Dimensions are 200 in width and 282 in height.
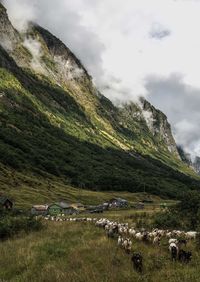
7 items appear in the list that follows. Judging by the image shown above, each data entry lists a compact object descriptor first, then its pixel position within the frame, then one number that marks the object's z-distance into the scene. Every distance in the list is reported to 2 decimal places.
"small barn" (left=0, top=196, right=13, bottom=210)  115.71
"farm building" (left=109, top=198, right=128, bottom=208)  152.48
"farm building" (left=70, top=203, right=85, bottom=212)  134.04
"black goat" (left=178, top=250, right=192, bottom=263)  19.58
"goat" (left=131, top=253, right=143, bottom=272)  18.56
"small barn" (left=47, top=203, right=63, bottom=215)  124.45
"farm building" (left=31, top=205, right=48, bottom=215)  116.60
